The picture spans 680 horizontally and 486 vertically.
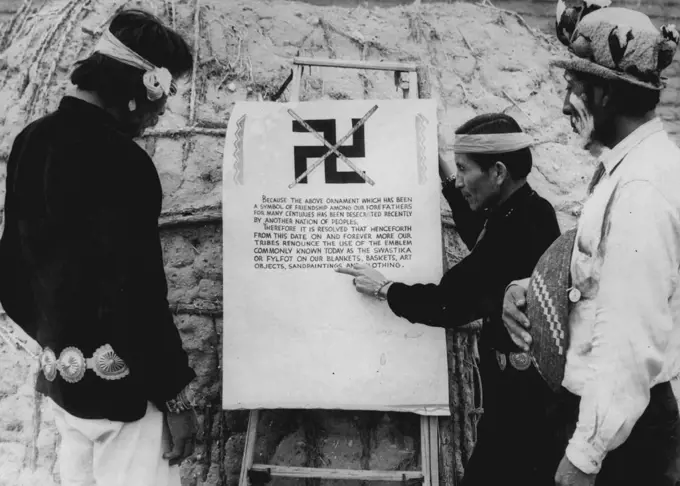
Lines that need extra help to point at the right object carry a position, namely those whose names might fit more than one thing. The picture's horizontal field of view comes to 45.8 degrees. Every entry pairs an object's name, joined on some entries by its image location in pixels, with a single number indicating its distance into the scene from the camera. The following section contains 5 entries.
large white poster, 2.77
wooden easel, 2.72
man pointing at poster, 2.33
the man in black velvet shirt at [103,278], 1.98
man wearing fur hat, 1.65
